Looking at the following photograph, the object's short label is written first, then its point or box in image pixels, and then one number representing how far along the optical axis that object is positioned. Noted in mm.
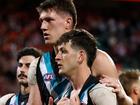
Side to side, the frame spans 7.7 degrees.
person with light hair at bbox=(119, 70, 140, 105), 9045
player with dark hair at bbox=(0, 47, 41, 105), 10723
